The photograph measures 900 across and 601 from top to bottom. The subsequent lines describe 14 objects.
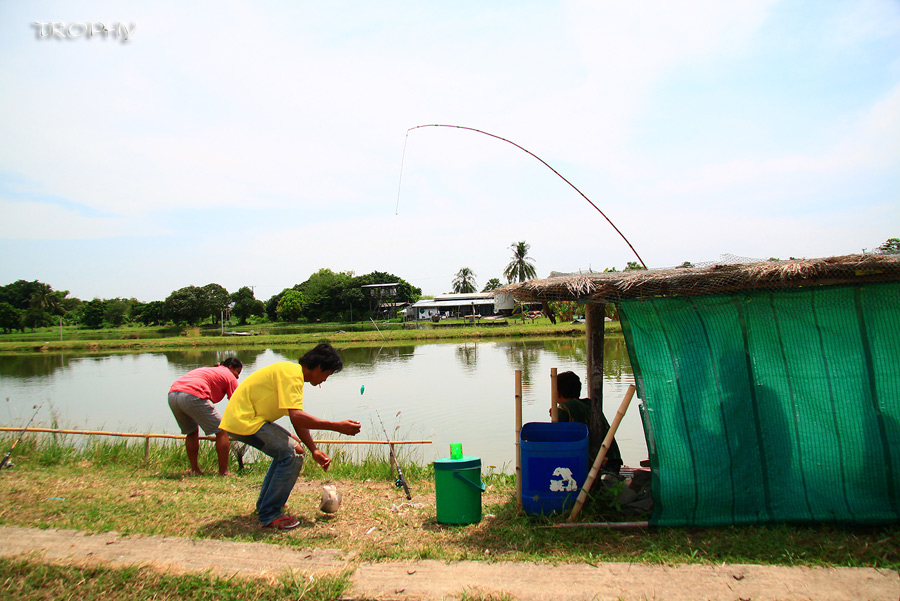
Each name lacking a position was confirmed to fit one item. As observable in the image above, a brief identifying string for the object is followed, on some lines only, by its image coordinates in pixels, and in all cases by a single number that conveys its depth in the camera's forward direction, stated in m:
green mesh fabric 4.03
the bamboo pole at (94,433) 6.93
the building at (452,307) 62.72
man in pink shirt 6.12
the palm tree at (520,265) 67.56
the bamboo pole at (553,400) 5.11
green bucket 4.52
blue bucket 4.45
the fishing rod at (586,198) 5.86
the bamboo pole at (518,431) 4.64
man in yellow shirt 4.46
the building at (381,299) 58.16
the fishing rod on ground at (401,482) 5.41
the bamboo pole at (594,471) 4.29
